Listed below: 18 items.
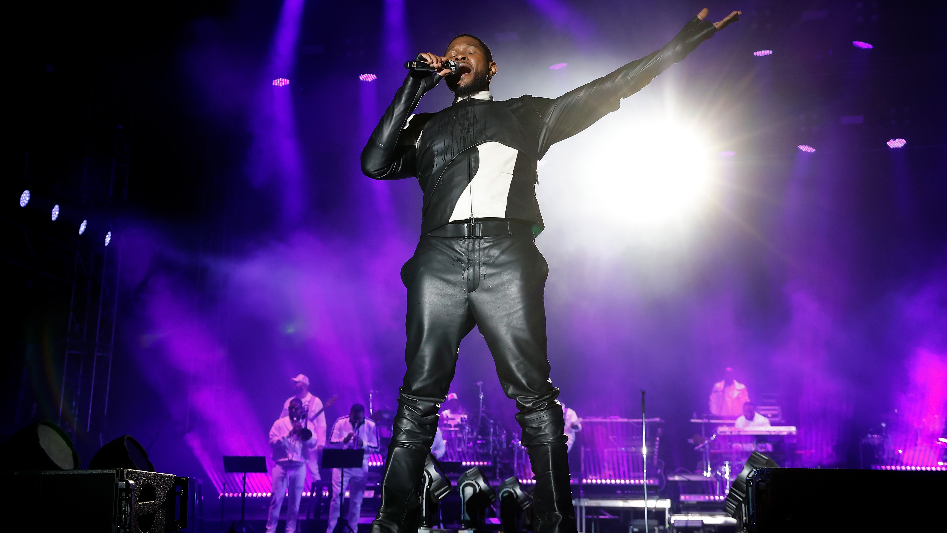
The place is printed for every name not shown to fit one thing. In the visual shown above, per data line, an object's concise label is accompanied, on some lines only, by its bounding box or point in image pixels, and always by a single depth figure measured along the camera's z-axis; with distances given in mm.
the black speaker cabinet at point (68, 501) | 2346
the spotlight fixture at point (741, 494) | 3196
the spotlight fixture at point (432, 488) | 4141
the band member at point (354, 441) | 9422
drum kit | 11273
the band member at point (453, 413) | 11523
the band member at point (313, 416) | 10172
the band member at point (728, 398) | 12859
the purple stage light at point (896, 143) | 12469
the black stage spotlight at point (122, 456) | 2957
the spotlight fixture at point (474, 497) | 4457
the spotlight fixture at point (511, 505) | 4457
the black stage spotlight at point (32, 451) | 2738
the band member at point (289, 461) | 9258
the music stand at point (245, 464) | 8703
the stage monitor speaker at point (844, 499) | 2080
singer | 2389
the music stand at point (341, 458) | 8445
